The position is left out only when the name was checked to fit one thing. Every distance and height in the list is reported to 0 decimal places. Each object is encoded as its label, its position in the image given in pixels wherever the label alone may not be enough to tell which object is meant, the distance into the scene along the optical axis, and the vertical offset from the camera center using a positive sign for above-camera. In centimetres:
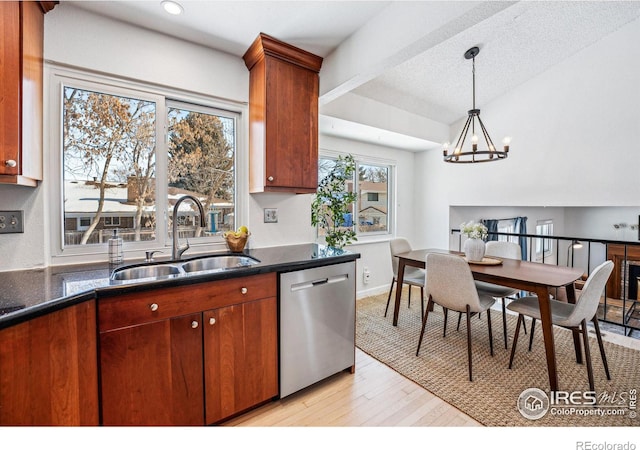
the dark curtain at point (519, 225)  548 -7
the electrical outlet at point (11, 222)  159 +0
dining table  195 -41
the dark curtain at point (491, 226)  474 -8
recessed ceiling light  175 +131
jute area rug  177 -113
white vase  267 -25
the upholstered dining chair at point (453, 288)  219 -52
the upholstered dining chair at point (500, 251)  284 -32
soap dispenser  174 -17
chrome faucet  186 -11
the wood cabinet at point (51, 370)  101 -56
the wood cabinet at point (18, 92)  132 +61
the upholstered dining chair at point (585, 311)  189 -64
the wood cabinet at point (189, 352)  131 -65
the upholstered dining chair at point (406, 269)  313 -56
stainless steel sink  167 -28
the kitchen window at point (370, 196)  403 +38
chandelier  259 +73
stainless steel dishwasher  179 -67
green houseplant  316 +23
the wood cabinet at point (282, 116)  213 +80
